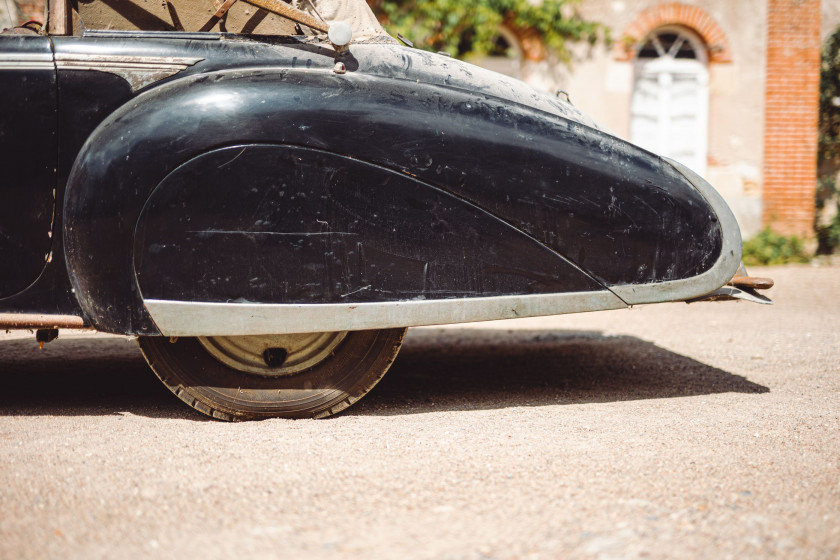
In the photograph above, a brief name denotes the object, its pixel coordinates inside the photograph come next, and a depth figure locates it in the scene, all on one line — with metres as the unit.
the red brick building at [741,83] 9.25
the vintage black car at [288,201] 2.48
